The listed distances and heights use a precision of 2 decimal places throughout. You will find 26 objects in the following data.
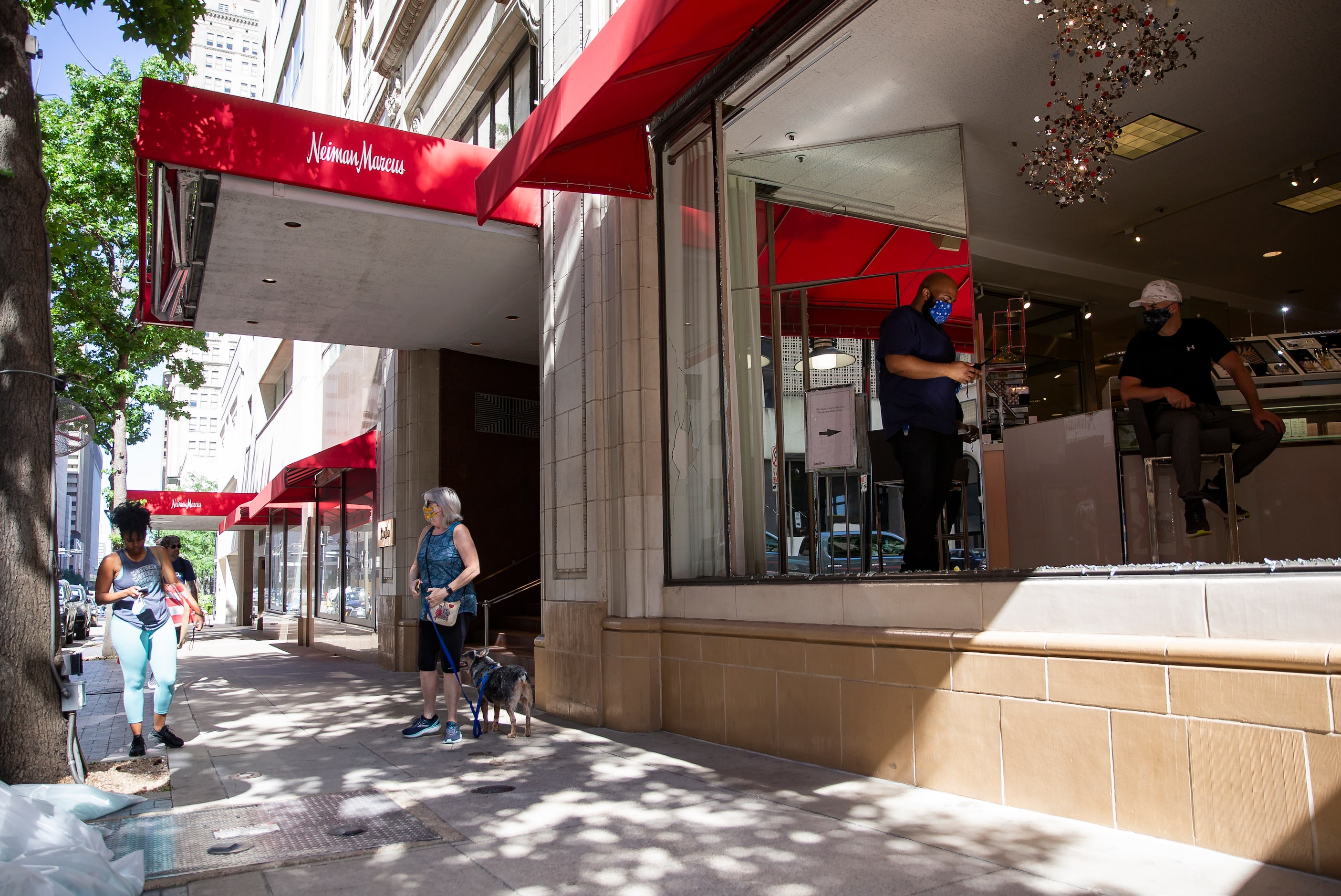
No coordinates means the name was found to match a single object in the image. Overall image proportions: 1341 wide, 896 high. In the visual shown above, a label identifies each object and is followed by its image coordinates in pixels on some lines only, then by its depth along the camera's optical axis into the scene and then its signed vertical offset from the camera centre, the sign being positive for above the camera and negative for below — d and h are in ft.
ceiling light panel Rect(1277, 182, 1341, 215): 32.58 +11.05
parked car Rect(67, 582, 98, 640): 82.69 -6.87
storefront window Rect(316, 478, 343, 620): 57.36 -0.92
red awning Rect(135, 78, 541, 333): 23.21 +9.00
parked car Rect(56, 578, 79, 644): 76.28 -6.32
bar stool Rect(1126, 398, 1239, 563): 16.93 +1.10
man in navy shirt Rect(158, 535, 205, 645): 36.45 -1.31
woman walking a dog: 22.04 -1.60
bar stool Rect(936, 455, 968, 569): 21.63 -0.12
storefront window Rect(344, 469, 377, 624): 48.88 -0.80
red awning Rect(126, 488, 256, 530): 102.42 +3.75
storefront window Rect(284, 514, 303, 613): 72.43 -3.02
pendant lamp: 23.62 +4.17
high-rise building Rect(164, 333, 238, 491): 305.32 +40.07
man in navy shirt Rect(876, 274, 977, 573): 19.19 +2.18
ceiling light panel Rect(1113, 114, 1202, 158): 27.45 +11.52
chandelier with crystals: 18.22 +9.48
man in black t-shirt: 17.17 +2.24
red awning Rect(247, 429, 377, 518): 47.16 +3.50
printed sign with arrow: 22.58 +2.21
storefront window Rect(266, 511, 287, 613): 83.97 -3.25
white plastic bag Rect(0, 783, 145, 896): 9.95 -3.73
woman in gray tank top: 19.85 -1.69
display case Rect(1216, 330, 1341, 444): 20.15 +2.36
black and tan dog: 22.12 -3.86
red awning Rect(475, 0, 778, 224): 16.81 +8.99
